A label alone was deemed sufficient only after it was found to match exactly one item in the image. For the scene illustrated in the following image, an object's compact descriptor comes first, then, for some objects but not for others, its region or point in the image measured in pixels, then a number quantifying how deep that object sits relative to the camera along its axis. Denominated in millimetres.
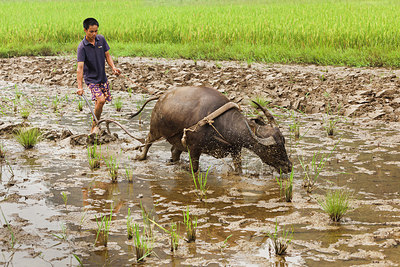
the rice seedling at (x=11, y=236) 6066
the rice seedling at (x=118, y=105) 15203
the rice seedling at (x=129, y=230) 6316
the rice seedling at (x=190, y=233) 6285
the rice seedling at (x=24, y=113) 13954
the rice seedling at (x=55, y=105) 14890
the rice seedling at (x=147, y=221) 6490
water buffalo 8715
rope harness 8730
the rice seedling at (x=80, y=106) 15241
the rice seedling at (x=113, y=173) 8751
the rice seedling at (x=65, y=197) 7560
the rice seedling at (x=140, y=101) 15908
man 11213
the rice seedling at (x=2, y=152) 10103
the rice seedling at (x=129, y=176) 8796
